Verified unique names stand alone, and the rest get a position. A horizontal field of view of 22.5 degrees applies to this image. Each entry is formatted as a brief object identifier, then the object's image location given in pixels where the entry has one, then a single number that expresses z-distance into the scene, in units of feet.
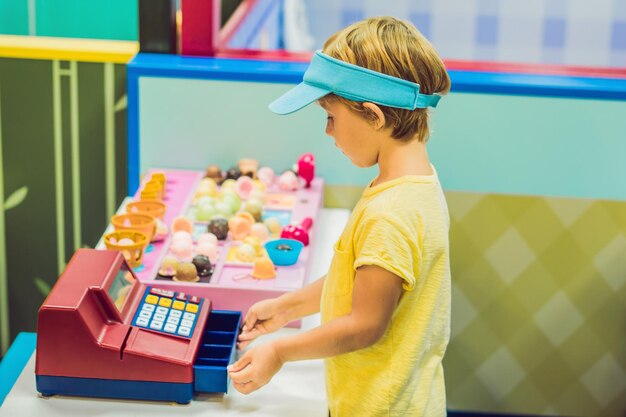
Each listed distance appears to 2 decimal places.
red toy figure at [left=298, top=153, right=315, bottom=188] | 9.57
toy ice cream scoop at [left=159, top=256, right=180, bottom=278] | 8.24
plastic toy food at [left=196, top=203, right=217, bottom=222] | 8.98
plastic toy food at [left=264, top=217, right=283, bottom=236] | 8.89
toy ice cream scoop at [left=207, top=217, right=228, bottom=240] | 8.72
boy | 6.91
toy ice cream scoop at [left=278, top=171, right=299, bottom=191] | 9.55
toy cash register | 7.34
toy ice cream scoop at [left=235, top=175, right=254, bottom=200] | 9.37
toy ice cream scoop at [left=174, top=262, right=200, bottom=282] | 8.17
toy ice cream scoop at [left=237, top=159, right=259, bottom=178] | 9.71
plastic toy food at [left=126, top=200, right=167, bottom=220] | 8.85
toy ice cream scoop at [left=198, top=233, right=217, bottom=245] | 8.55
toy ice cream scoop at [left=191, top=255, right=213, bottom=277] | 8.27
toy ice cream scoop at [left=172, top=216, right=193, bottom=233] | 8.77
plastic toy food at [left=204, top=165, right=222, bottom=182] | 9.70
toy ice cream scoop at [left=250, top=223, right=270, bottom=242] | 8.75
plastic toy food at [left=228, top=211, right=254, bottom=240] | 8.73
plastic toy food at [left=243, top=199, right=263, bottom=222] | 8.97
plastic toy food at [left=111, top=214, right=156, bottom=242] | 8.52
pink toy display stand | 8.11
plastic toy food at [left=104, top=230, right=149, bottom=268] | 8.25
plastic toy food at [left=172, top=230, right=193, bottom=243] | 8.52
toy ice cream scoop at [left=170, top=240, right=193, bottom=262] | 8.44
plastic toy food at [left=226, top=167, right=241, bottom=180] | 9.65
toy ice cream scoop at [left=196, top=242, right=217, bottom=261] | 8.49
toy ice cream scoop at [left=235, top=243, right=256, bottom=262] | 8.46
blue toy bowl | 8.42
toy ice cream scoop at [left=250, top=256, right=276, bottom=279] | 8.27
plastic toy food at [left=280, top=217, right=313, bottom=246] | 8.72
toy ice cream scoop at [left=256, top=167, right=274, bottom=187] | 9.64
